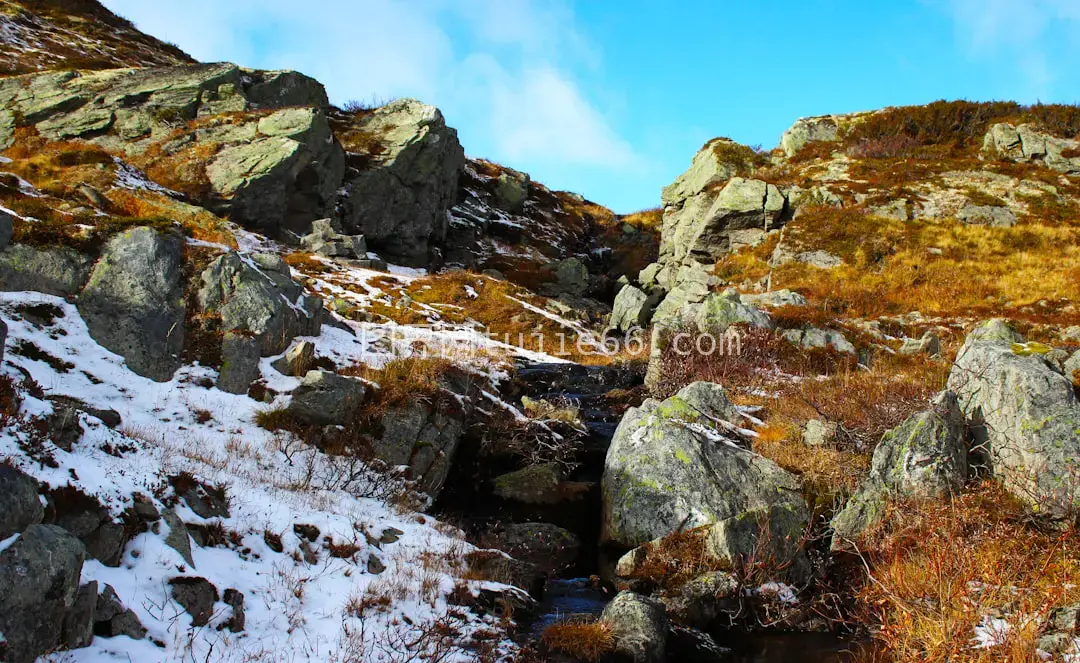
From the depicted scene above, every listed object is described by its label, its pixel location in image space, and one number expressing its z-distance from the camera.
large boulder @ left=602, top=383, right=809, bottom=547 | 11.75
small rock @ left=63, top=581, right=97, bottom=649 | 5.14
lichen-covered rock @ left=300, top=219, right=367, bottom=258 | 36.69
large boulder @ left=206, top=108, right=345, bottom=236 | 36.00
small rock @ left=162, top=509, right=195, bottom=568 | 6.91
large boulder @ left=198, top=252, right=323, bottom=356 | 14.09
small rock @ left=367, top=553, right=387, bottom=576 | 8.44
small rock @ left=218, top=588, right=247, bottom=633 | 6.51
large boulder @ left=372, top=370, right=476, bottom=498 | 12.71
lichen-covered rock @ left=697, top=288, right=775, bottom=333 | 22.48
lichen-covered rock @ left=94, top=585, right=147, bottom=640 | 5.60
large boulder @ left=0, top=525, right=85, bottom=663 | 4.71
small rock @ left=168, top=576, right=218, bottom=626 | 6.35
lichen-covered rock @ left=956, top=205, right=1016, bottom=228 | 34.97
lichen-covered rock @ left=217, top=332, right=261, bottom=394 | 12.99
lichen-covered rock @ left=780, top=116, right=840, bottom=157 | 49.03
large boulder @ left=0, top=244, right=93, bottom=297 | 12.53
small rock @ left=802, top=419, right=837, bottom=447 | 13.38
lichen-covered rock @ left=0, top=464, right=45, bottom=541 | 5.09
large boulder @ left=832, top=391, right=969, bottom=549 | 10.89
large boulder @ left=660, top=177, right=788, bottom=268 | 39.12
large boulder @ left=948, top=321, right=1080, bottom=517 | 9.91
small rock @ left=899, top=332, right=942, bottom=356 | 21.02
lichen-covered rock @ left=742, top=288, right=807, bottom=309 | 26.98
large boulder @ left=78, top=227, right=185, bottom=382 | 12.55
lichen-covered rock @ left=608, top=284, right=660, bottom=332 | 33.72
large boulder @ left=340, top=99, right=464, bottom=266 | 42.97
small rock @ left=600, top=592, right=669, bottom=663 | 8.02
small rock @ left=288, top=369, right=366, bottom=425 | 12.49
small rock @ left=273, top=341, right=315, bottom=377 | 13.88
